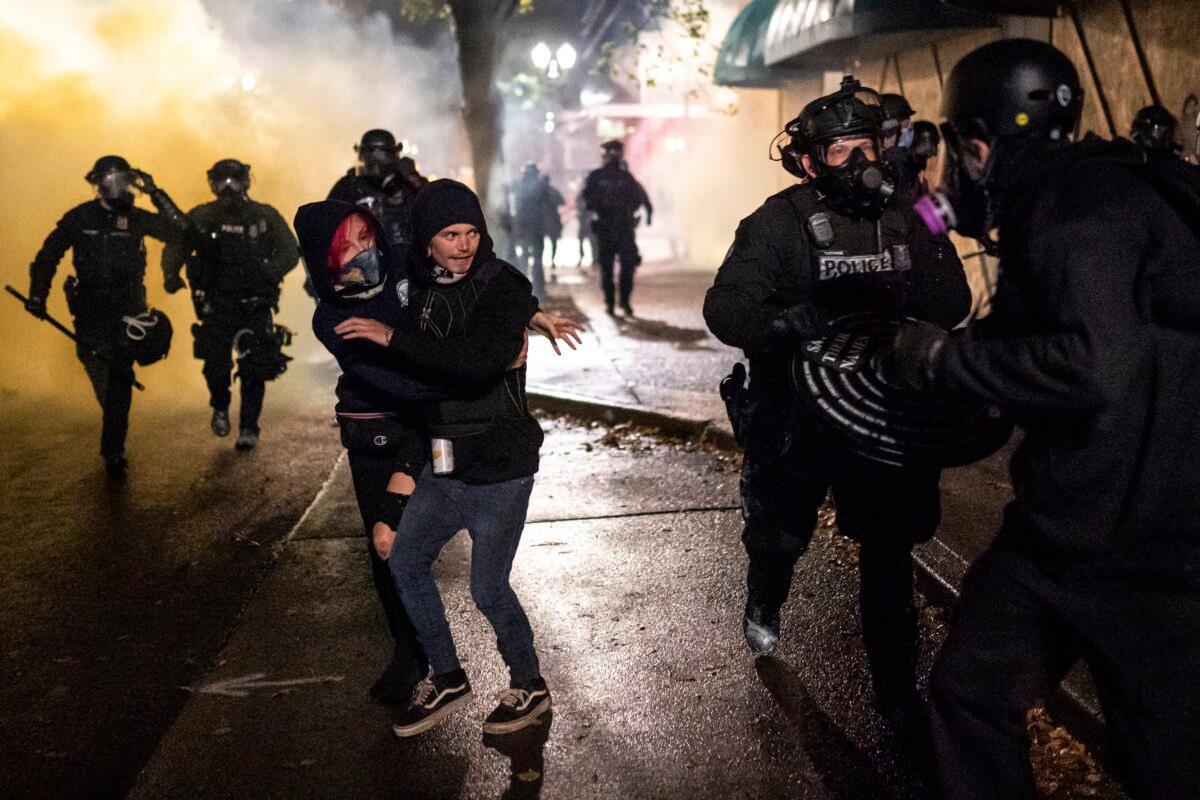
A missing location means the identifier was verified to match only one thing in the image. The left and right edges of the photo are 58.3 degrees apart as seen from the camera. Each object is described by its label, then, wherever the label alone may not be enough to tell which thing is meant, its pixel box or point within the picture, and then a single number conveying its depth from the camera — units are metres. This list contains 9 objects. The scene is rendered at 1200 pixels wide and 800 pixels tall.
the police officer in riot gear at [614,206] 13.54
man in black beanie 3.23
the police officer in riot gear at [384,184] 6.78
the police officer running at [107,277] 7.41
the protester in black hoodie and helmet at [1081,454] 2.11
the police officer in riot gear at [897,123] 5.42
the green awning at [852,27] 11.59
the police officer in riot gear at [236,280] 7.89
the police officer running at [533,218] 17.78
